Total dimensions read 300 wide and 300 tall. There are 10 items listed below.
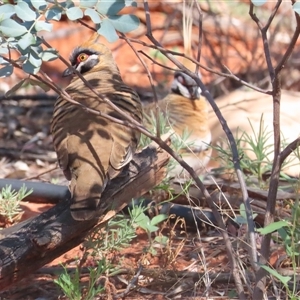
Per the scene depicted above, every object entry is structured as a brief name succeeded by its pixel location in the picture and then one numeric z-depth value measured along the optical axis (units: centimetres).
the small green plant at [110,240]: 622
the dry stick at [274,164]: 519
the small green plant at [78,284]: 569
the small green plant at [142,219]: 641
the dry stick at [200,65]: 518
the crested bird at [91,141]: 602
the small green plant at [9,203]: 735
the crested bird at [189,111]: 996
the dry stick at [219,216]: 542
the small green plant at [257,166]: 810
